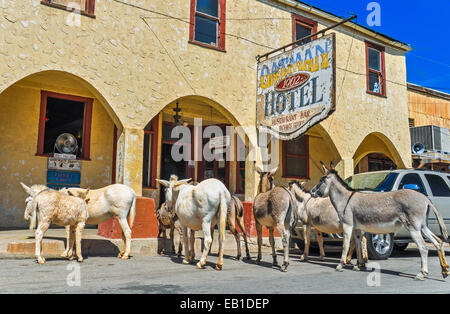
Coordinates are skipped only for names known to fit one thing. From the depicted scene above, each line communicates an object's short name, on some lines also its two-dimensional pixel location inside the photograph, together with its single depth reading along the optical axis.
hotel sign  10.49
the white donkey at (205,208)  7.56
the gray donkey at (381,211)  7.01
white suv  9.30
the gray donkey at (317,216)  8.66
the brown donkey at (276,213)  7.62
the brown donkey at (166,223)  8.97
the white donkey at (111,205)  8.53
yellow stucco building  9.78
